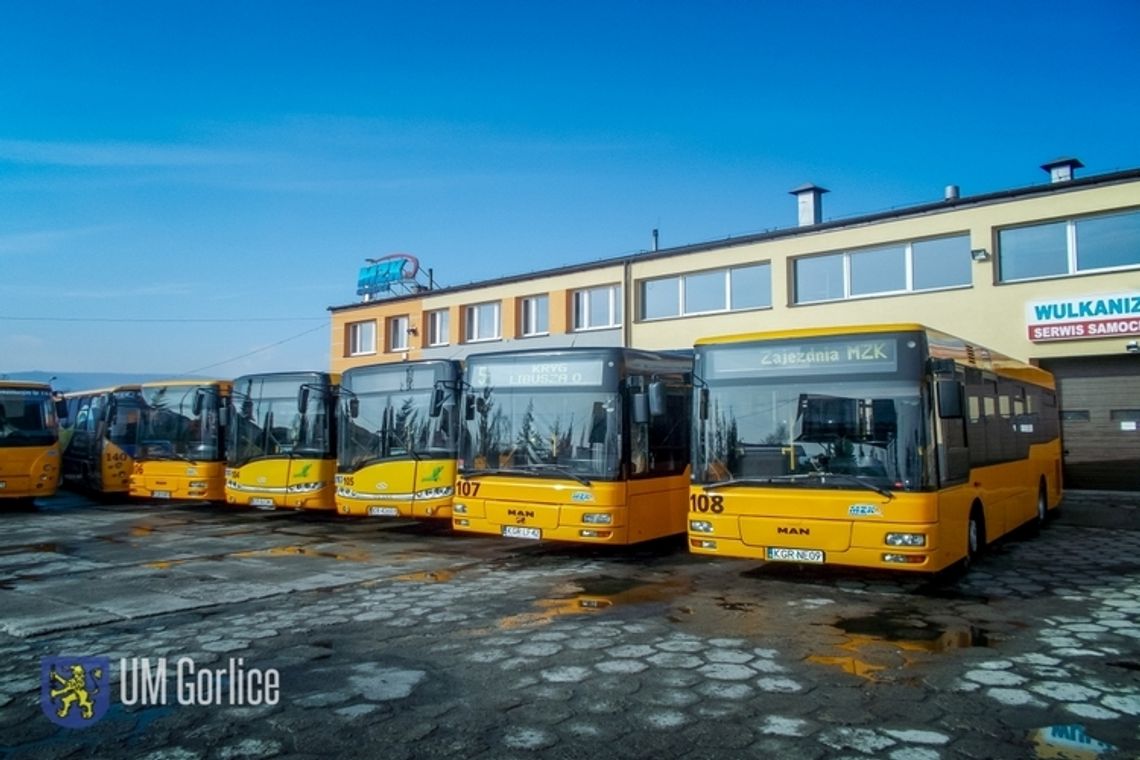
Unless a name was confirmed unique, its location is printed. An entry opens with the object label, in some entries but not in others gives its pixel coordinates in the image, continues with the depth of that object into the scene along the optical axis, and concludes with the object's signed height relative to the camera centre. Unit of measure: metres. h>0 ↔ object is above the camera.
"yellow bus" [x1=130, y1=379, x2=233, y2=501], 17.84 -0.14
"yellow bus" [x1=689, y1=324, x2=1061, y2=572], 8.04 -0.17
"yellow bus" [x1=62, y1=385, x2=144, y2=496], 19.70 -0.02
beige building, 18.31 +3.91
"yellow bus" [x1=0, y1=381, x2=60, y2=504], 17.91 -0.09
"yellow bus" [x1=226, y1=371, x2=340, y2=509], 15.30 -0.13
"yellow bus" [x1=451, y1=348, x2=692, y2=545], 10.30 -0.20
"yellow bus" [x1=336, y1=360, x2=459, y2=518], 12.99 -0.08
